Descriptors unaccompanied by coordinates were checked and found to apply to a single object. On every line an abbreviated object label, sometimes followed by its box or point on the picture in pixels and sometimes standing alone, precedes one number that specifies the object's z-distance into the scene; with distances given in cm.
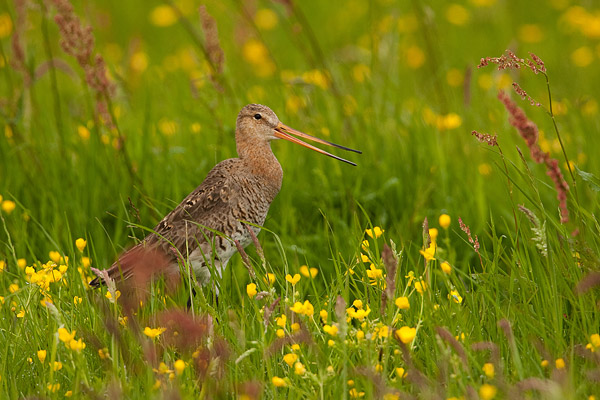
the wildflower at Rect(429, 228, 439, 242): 765
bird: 895
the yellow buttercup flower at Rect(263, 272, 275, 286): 731
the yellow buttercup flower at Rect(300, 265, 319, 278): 771
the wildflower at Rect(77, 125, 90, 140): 1216
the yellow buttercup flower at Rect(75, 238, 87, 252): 817
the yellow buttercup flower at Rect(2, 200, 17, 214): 949
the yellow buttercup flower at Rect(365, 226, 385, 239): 760
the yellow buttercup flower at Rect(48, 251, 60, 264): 826
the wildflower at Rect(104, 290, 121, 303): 673
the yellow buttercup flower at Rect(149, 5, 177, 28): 2284
